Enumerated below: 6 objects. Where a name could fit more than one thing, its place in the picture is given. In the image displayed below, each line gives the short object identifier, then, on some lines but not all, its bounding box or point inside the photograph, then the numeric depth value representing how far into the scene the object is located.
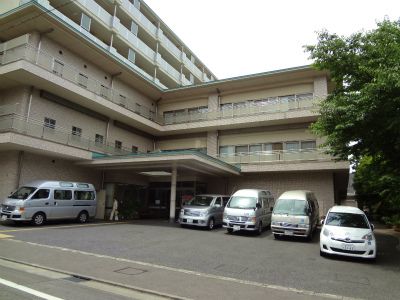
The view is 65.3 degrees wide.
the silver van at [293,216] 13.87
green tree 9.93
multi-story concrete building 18.41
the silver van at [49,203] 14.99
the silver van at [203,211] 16.95
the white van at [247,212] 15.27
